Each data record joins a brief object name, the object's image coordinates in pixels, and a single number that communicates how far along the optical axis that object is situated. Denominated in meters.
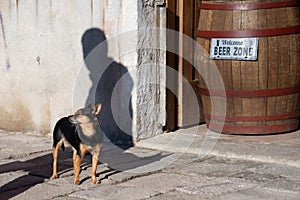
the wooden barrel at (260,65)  9.76
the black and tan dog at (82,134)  7.52
